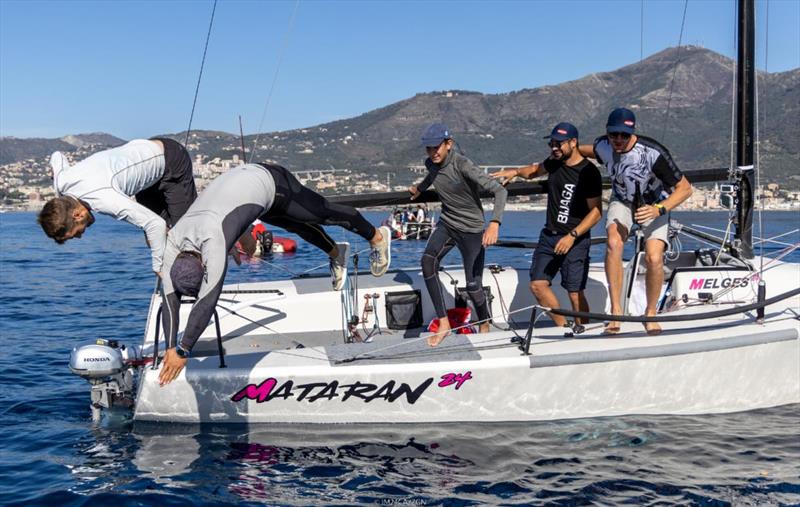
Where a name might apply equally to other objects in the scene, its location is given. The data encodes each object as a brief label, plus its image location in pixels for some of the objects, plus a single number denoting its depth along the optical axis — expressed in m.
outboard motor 6.38
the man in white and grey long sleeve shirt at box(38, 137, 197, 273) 5.54
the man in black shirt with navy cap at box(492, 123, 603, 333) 7.28
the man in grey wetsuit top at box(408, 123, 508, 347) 7.24
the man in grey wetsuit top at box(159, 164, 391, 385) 5.49
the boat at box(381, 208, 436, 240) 37.50
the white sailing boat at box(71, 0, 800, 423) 6.35
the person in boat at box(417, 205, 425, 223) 38.41
